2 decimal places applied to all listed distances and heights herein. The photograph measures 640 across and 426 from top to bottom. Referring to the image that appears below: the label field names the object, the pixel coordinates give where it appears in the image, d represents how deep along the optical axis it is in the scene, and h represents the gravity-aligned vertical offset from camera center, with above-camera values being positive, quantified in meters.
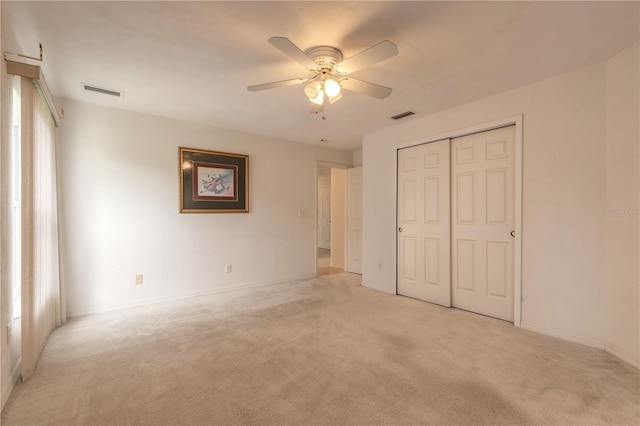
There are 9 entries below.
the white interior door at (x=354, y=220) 5.66 -0.21
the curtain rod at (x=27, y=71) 1.92 +0.95
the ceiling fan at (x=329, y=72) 1.94 +1.01
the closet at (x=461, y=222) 3.17 -0.16
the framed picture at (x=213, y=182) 4.04 +0.41
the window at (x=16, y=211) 2.10 -0.01
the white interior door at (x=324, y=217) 8.97 -0.23
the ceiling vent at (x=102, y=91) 2.97 +1.25
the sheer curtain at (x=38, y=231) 2.04 -0.18
